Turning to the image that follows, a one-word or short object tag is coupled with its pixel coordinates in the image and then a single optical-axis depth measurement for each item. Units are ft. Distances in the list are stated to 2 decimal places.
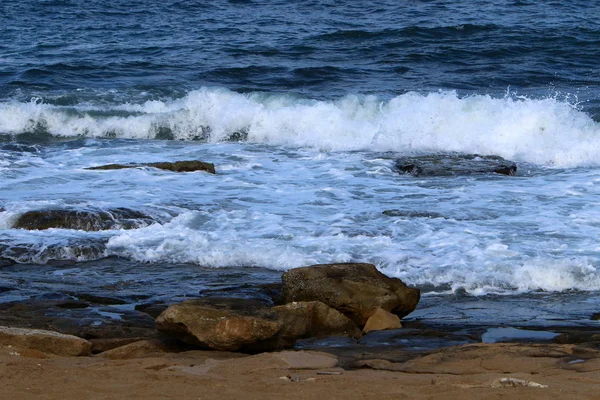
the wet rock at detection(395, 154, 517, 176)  78.48
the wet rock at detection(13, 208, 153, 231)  58.29
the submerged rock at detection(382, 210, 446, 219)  61.21
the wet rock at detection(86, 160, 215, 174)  78.02
